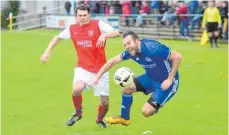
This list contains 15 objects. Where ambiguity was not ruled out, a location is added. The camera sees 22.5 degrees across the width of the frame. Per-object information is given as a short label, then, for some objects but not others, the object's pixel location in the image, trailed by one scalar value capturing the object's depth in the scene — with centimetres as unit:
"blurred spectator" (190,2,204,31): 3198
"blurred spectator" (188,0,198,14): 3272
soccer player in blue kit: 997
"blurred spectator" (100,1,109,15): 4000
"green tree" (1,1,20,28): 4687
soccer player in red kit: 1103
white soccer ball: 1029
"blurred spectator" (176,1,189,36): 3222
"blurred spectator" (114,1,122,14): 3931
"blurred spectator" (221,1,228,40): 2928
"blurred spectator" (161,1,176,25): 3381
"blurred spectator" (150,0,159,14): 3557
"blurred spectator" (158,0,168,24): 3538
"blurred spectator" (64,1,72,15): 4403
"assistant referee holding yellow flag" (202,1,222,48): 2798
